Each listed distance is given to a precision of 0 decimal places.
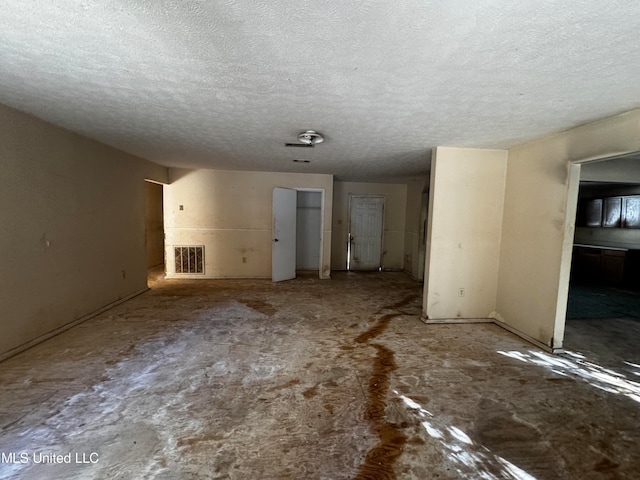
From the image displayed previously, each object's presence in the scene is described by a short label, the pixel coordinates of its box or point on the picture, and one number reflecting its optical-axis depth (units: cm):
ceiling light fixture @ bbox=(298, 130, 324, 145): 298
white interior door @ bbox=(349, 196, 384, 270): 710
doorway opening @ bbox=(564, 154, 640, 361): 343
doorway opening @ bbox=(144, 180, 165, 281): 683
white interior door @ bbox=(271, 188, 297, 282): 570
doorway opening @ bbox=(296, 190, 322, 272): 692
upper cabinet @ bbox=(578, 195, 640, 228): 582
